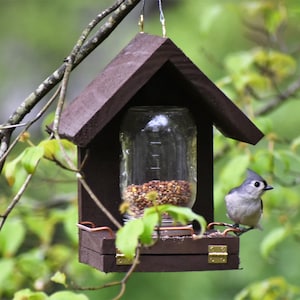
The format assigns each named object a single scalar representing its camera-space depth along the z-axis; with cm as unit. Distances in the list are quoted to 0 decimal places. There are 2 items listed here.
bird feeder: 539
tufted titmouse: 587
